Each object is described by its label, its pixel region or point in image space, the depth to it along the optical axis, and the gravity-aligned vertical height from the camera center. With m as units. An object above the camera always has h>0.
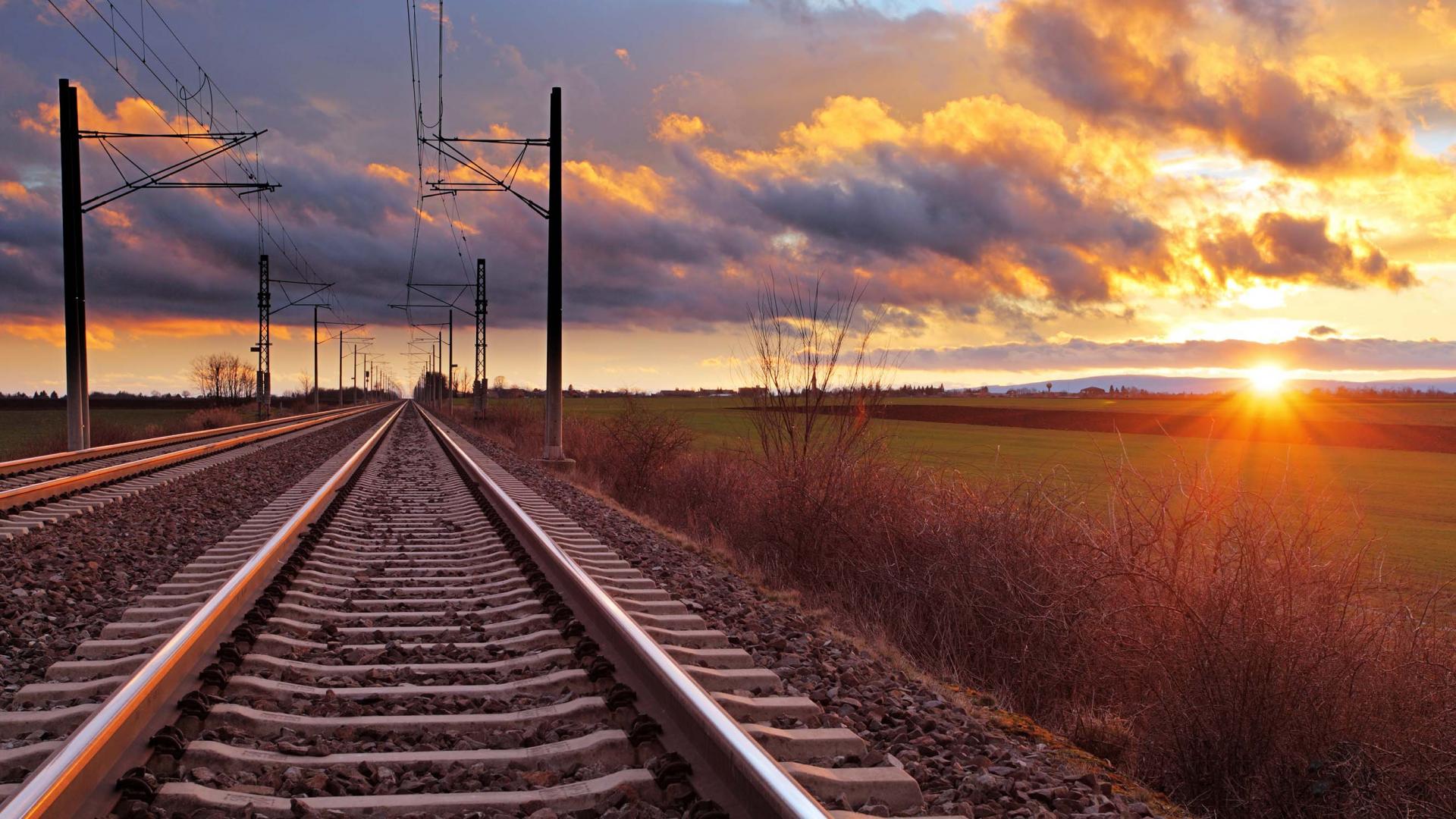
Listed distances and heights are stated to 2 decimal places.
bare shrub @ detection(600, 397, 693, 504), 19.08 -1.15
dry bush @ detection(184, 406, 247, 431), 48.44 -1.43
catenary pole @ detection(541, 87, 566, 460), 19.58 +2.34
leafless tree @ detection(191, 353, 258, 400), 112.75 +2.04
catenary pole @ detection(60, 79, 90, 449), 20.05 +3.08
